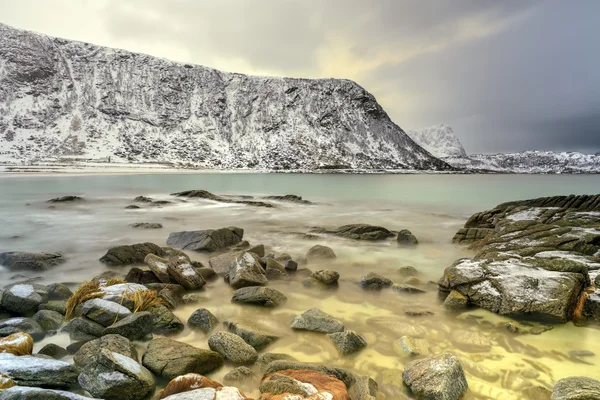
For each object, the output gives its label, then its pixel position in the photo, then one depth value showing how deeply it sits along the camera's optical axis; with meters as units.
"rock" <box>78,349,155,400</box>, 3.14
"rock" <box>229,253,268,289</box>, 6.61
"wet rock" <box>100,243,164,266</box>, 8.28
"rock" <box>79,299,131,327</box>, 4.67
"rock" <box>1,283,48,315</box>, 5.07
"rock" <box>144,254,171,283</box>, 6.64
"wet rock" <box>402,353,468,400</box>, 3.36
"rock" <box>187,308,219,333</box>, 4.87
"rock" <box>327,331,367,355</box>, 4.33
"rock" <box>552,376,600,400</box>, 3.11
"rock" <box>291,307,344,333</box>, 4.83
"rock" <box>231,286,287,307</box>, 5.83
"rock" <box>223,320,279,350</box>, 4.42
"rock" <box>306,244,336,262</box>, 9.24
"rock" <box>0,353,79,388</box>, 2.95
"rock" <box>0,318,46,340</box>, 4.21
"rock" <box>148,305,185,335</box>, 4.75
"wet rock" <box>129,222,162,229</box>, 13.95
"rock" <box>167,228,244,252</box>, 9.96
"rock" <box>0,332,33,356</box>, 3.49
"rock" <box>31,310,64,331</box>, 4.60
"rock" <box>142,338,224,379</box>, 3.61
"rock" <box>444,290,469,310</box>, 5.64
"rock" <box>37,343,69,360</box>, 3.88
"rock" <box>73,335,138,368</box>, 3.49
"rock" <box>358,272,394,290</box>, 6.80
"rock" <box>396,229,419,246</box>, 11.27
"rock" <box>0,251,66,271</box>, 7.65
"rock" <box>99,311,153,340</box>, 4.31
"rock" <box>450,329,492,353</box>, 4.43
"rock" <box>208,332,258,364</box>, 3.98
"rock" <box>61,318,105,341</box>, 4.35
